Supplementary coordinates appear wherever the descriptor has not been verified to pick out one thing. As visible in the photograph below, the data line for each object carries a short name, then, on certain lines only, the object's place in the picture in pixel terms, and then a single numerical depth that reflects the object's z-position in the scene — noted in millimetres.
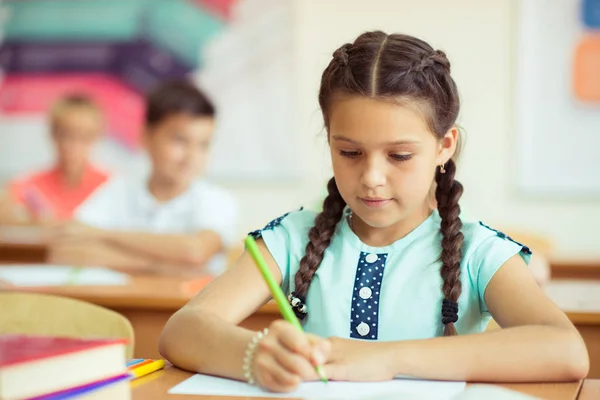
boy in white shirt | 3322
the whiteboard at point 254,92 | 4520
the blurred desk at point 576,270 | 3730
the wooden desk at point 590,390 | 1125
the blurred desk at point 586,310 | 1962
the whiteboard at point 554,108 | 4098
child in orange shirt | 4812
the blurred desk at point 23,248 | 4043
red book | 837
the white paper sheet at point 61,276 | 2590
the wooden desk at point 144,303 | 2254
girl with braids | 1158
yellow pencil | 1217
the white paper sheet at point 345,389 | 1067
